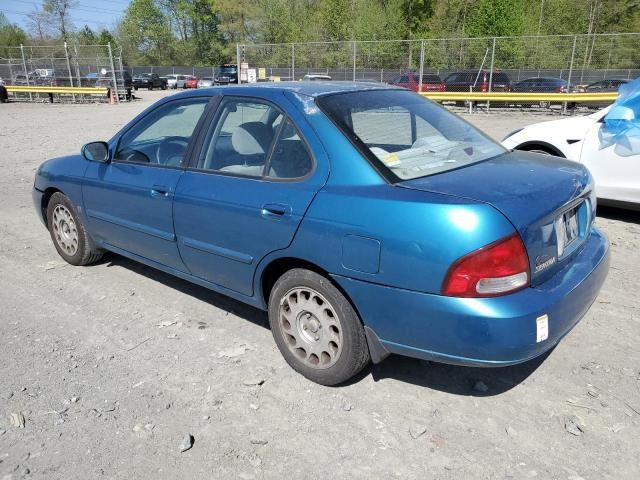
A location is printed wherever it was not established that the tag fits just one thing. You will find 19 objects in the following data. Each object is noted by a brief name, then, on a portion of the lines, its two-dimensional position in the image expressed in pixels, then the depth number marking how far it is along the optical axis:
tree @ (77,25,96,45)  74.81
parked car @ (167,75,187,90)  50.53
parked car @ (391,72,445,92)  22.19
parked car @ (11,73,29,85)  31.30
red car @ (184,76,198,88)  46.71
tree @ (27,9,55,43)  70.88
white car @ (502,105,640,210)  5.58
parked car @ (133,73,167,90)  45.59
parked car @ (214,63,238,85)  39.76
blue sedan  2.40
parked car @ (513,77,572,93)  20.95
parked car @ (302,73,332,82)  23.55
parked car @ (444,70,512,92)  21.73
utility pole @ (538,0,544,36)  43.72
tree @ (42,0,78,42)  70.25
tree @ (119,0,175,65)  74.12
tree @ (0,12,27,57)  69.69
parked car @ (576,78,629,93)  20.25
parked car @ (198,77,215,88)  46.05
